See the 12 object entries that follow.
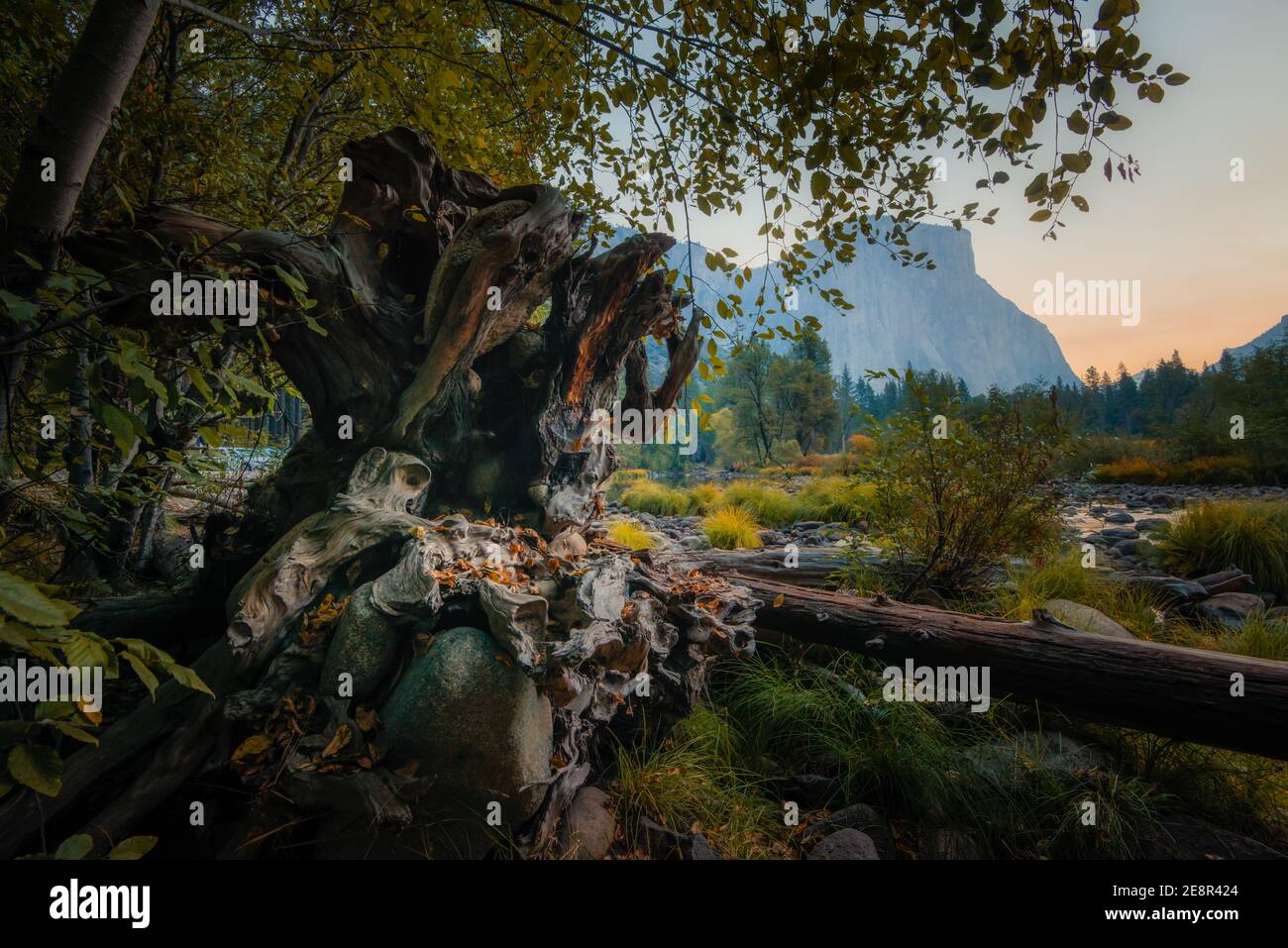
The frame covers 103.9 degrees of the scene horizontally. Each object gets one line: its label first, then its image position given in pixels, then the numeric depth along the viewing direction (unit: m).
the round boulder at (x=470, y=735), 2.23
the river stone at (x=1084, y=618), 4.46
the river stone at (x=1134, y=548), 7.36
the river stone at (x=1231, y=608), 4.93
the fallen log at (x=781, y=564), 5.93
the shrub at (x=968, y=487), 5.08
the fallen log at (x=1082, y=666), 2.84
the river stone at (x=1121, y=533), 8.55
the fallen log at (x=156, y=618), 3.15
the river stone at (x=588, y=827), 2.43
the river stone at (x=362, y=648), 2.36
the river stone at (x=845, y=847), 2.70
